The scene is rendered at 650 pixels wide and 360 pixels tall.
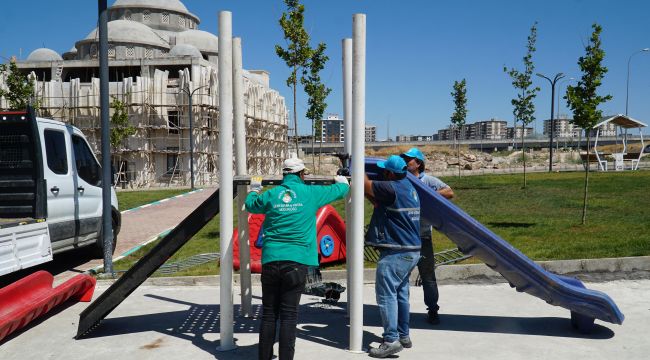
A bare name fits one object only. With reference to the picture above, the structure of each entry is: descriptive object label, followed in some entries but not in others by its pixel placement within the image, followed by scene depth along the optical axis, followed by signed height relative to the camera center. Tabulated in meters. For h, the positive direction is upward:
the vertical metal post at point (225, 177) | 5.58 -0.25
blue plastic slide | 5.93 -1.16
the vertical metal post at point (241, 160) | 6.43 -0.10
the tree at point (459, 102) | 38.81 +3.36
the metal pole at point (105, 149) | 8.89 +0.02
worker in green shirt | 4.79 -0.82
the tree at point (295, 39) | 22.95 +4.51
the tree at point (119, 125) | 37.97 +1.76
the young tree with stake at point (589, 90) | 13.32 +1.48
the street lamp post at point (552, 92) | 38.97 +4.09
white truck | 7.50 -0.62
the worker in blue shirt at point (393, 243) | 5.39 -0.86
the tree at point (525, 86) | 26.00 +3.07
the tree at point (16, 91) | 35.44 +3.61
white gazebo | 35.00 +1.68
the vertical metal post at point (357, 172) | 5.50 -0.20
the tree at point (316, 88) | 24.67 +3.00
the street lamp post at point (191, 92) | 36.41 +4.12
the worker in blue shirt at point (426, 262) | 6.43 -1.24
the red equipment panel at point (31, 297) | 5.92 -1.68
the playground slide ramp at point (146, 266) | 5.98 -1.21
